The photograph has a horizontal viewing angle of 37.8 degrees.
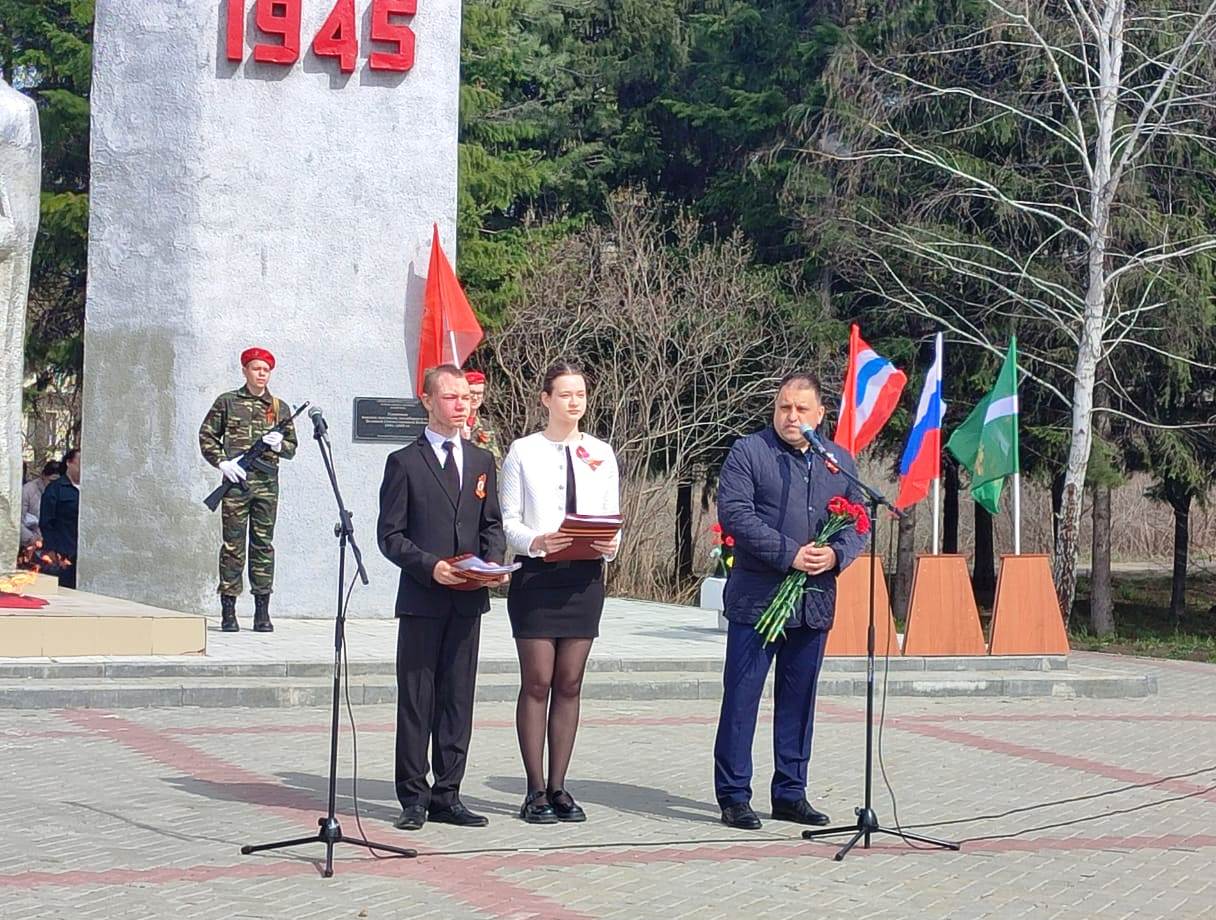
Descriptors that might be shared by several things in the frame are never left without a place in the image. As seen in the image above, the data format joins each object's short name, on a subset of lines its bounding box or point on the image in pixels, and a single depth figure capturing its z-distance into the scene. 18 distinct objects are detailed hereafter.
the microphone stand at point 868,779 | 7.55
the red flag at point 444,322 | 16.25
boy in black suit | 7.75
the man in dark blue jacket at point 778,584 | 8.09
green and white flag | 17.03
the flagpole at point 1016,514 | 16.11
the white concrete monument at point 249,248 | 16.28
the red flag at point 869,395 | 17.77
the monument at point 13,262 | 12.78
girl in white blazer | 7.83
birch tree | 23.34
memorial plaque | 16.62
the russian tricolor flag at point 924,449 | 17.03
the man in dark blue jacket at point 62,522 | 17.34
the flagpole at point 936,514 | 16.71
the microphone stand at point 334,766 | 6.96
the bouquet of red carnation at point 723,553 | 15.29
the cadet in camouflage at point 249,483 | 14.10
